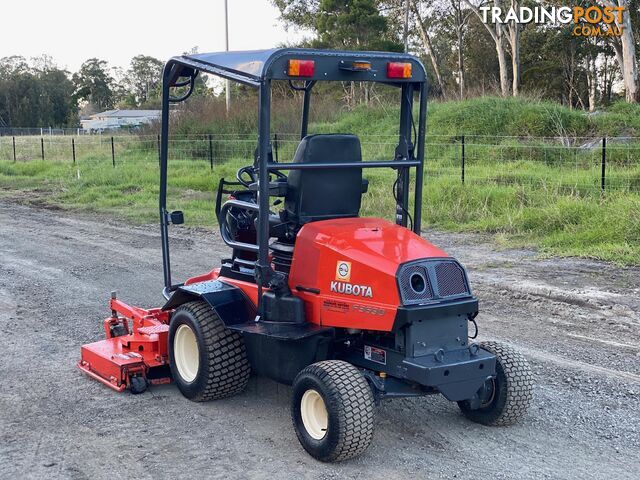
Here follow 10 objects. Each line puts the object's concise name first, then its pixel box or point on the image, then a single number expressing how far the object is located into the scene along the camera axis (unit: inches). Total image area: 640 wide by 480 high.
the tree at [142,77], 3501.5
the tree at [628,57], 987.3
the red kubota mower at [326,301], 179.2
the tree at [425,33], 1563.7
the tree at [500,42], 1259.2
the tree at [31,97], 2920.8
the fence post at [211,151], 825.3
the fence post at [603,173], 512.4
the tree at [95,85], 3356.3
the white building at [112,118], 2773.1
